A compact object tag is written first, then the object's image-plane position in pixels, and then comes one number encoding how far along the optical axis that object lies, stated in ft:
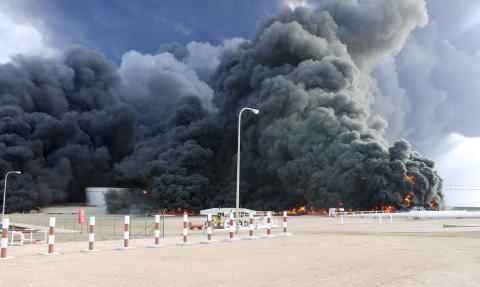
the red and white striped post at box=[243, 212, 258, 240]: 66.56
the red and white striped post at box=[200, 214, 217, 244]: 59.77
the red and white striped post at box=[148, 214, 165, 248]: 54.05
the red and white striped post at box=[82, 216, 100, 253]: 48.09
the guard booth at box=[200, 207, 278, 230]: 107.76
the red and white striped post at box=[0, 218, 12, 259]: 40.51
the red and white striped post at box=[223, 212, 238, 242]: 63.87
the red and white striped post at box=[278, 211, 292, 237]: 69.07
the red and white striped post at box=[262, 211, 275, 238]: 69.26
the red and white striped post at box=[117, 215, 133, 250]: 50.75
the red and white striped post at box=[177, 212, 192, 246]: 57.15
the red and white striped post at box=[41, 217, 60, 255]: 44.15
